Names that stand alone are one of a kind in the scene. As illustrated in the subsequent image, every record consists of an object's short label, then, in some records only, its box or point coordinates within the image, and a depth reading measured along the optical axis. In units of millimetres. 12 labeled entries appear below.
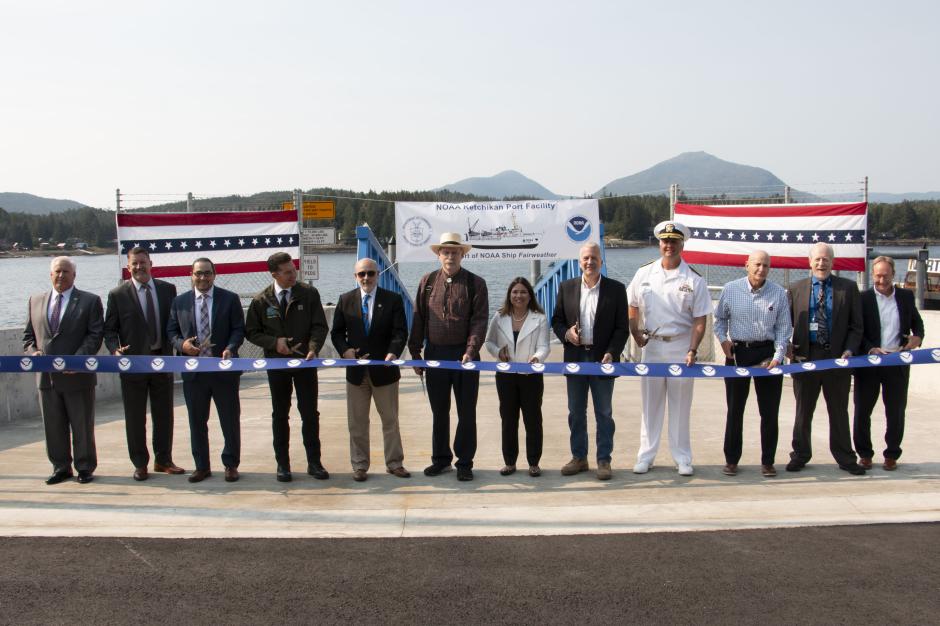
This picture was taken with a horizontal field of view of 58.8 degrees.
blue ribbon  6562
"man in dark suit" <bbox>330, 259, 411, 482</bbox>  6707
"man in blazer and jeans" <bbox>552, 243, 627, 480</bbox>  6695
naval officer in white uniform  6727
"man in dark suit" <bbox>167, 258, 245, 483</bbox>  6707
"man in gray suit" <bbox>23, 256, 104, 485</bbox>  6656
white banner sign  13055
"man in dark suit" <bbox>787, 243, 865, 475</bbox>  6727
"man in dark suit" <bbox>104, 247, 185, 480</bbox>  6789
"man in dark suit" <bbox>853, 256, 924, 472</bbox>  6793
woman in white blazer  6728
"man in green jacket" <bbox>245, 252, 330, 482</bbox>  6707
